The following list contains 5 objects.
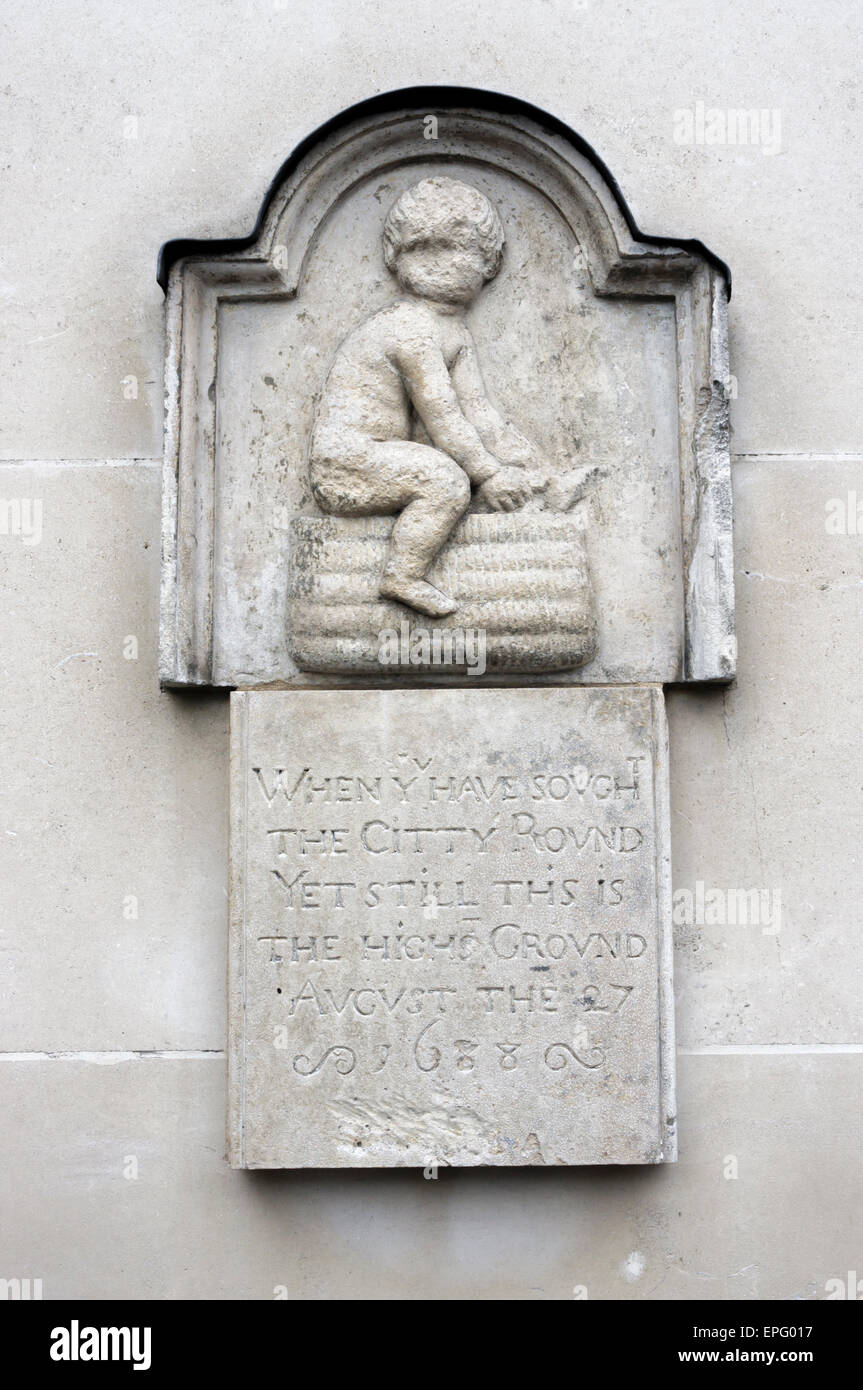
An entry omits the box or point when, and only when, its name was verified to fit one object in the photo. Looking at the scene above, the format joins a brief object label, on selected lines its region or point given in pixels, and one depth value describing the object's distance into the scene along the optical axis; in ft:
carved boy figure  11.50
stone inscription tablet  11.16
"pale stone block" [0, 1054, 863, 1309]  11.57
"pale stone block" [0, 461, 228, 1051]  11.80
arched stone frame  11.68
